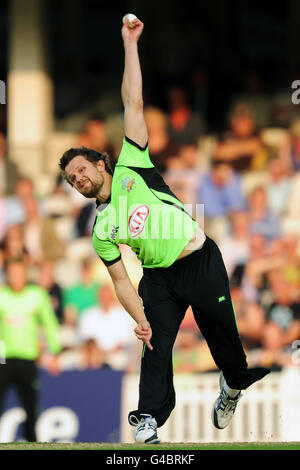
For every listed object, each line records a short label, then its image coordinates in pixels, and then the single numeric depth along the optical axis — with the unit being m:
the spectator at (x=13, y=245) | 13.17
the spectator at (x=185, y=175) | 13.66
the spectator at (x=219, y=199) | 13.66
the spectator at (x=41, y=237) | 13.62
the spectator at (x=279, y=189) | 13.73
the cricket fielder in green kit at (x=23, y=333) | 10.99
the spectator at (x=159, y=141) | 14.16
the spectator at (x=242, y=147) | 14.26
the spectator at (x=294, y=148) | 14.01
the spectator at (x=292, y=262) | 12.90
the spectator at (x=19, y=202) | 13.76
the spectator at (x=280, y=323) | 12.14
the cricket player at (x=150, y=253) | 7.05
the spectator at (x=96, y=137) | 14.40
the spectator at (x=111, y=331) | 12.29
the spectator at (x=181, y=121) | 14.43
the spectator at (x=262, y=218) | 13.54
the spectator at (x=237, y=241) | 13.27
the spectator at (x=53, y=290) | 12.73
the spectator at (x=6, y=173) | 14.48
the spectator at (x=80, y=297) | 12.74
